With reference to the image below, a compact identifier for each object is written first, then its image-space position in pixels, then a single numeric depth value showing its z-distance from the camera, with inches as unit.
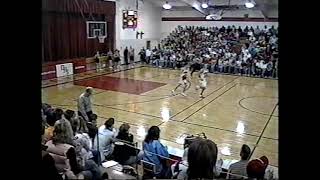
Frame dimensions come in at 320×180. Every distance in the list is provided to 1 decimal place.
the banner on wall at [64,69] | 717.9
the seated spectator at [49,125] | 241.9
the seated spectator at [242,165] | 171.0
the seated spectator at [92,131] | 246.1
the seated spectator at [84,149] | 93.4
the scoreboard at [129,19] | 922.7
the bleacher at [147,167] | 88.7
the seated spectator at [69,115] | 262.4
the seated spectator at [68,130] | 191.8
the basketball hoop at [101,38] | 850.1
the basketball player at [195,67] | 614.9
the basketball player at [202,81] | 546.3
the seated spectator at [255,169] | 143.2
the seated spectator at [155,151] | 209.6
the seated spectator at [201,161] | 100.7
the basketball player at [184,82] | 556.3
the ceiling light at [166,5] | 930.8
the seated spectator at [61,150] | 122.5
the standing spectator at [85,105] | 333.0
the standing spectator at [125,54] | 914.1
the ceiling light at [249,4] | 747.0
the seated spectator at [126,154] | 212.1
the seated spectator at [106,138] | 237.6
